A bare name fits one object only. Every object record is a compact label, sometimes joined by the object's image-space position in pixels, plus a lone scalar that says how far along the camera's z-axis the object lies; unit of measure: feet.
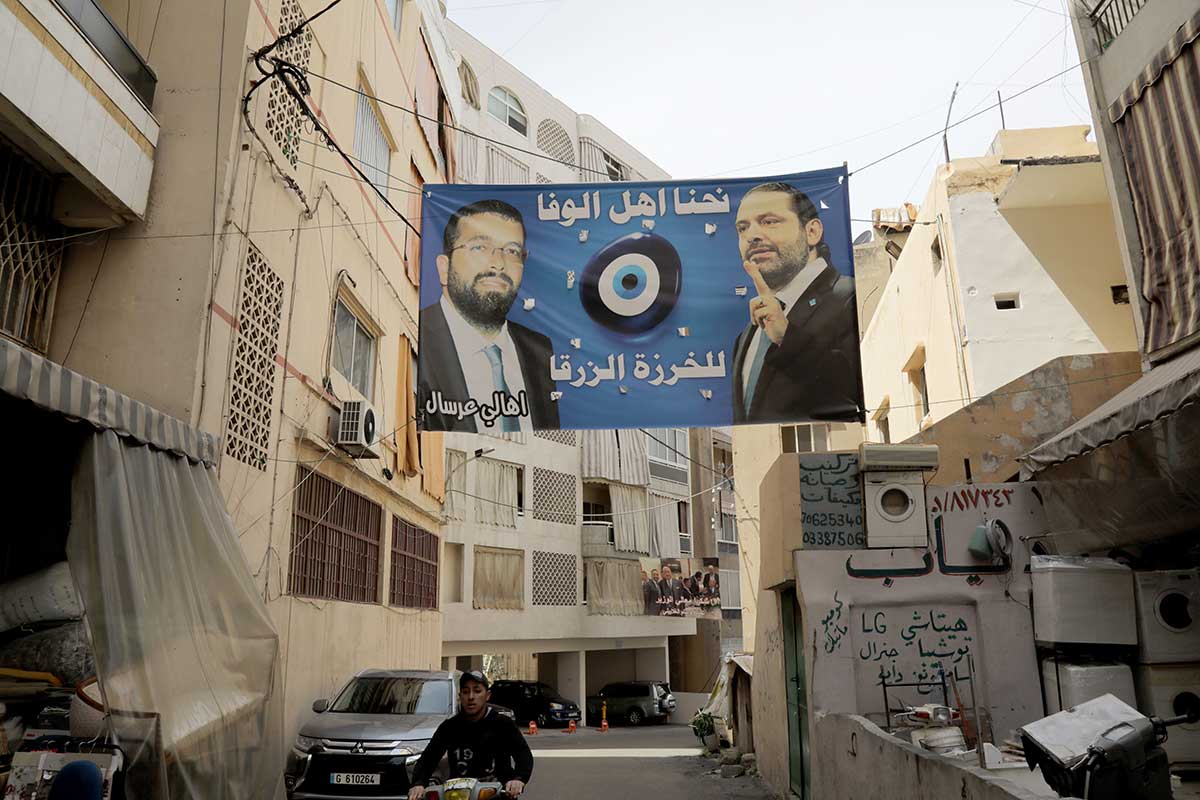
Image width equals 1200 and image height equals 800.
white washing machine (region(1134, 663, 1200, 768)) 21.86
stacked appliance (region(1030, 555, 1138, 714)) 22.98
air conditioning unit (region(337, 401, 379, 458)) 34.83
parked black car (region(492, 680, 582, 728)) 87.66
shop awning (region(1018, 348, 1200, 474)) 19.99
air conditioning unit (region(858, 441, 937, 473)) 28.50
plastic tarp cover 15.93
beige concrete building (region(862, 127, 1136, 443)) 43.42
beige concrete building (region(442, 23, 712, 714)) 89.45
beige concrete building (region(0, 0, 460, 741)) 23.57
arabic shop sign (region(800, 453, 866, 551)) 28.96
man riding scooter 15.57
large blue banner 25.79
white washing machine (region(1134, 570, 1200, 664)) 22.26
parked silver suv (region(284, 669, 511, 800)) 25.48
